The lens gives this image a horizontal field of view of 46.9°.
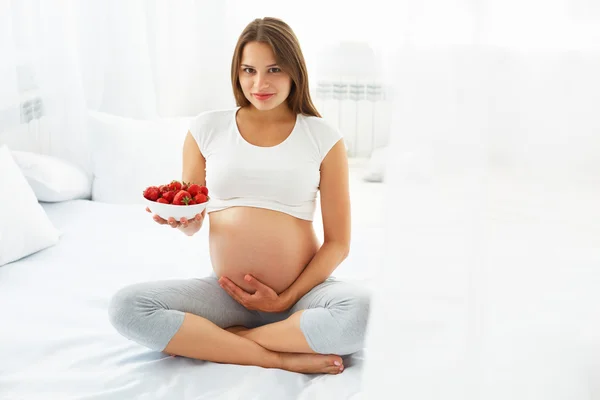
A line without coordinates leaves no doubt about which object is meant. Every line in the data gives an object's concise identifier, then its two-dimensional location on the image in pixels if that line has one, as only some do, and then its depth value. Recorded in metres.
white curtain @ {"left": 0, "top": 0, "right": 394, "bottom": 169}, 2.36
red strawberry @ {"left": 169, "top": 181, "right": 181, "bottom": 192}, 1.33
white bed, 1.19
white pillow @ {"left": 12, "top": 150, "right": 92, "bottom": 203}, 2.19
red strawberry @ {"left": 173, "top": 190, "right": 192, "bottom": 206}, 1.29
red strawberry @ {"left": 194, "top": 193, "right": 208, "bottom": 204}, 1.31
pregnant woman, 1.29
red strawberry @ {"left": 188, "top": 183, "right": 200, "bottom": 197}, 1.32
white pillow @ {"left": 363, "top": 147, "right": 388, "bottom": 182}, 2.48
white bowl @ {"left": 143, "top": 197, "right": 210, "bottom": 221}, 1.28
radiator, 2.63
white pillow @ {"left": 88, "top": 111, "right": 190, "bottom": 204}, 2.33
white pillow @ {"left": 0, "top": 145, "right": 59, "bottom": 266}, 1.80
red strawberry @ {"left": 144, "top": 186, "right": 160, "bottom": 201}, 1.31
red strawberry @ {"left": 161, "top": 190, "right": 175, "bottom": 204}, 1.30
